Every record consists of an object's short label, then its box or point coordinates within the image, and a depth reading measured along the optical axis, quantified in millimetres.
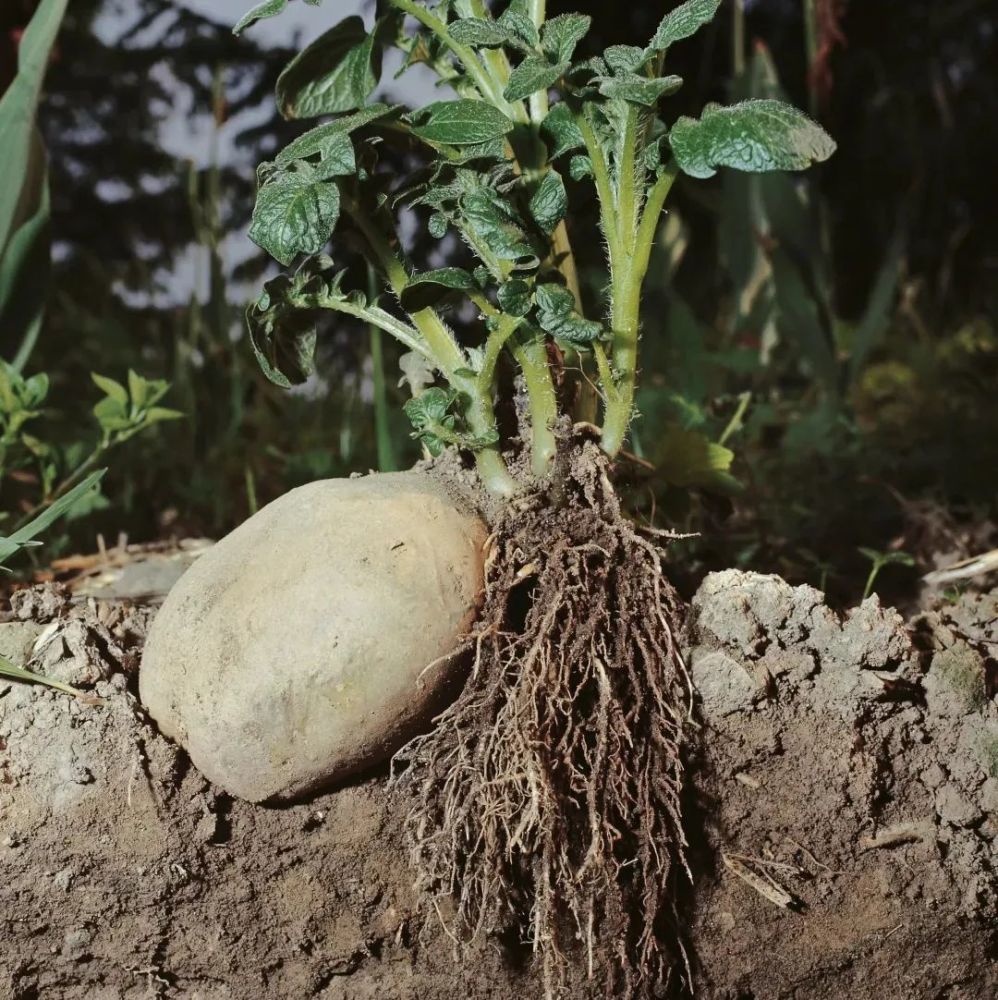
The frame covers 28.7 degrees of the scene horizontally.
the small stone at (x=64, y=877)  475
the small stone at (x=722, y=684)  480
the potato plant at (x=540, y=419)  463
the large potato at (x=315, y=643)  465
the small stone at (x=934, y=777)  486
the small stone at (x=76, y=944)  481
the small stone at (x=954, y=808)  482
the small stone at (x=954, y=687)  488
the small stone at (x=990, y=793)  484
